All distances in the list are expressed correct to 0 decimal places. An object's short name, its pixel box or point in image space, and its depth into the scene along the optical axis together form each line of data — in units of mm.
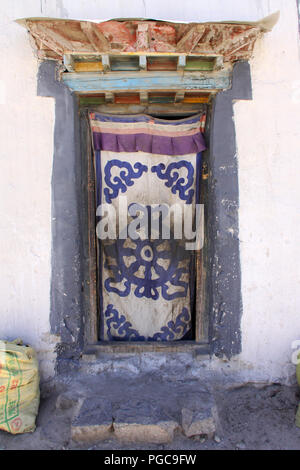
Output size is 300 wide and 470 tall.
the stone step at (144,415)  2652
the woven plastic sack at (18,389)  2762
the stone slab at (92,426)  2650
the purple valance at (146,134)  3389
